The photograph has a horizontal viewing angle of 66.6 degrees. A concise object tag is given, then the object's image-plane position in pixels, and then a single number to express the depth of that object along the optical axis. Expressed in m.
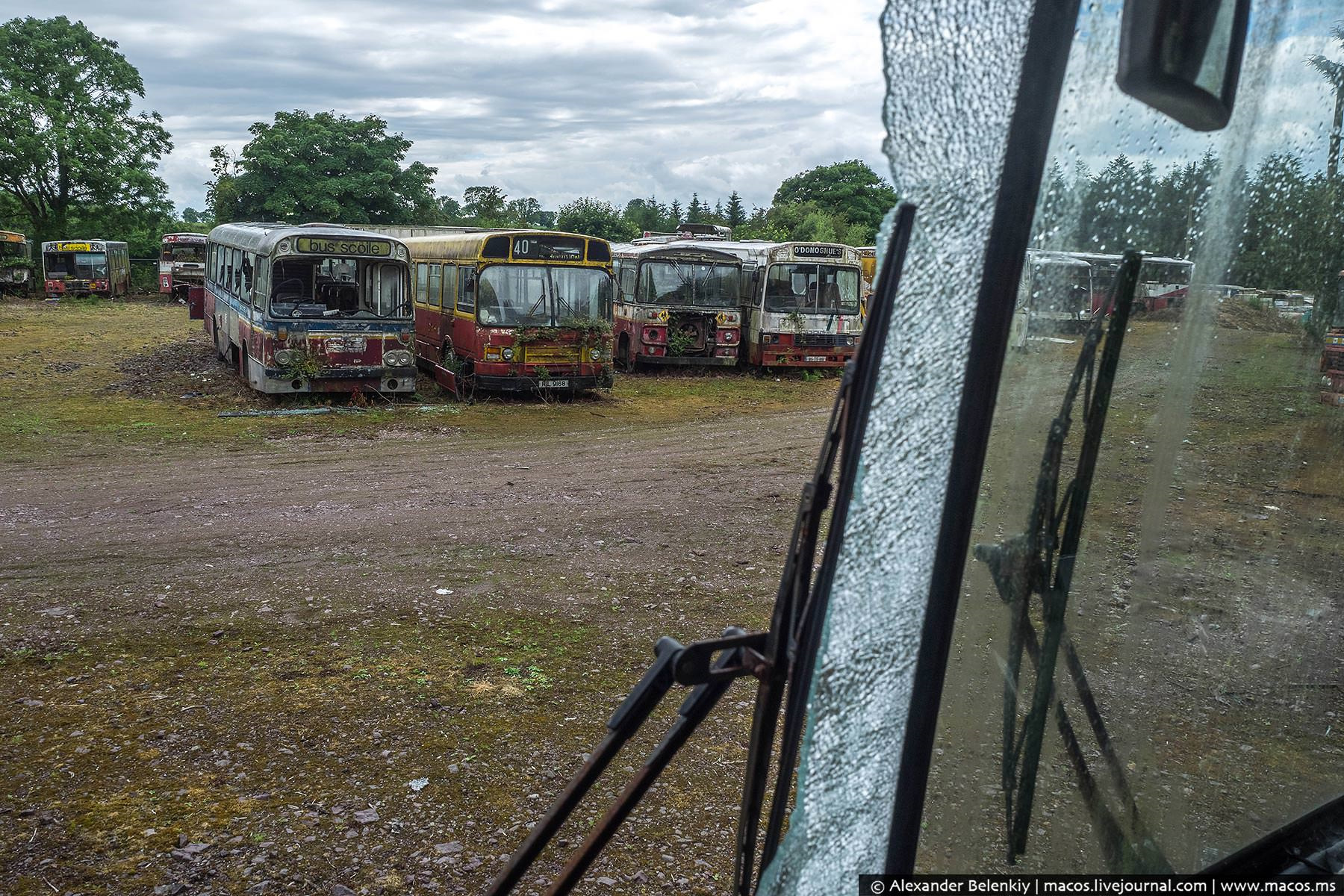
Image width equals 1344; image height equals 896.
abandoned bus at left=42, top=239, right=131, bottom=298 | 37.59
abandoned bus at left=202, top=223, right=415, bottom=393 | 14.45
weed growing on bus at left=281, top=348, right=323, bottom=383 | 14.59
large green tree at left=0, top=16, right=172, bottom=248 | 40.29
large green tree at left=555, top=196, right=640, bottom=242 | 54.66
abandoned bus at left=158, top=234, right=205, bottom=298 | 40.12
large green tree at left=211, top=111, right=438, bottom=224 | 45.84
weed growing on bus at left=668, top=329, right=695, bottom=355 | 20.05
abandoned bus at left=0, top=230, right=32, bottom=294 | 38.34
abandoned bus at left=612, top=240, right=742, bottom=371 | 19.84
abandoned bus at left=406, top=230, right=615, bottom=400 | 15.41
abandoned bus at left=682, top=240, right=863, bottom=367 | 19.91
